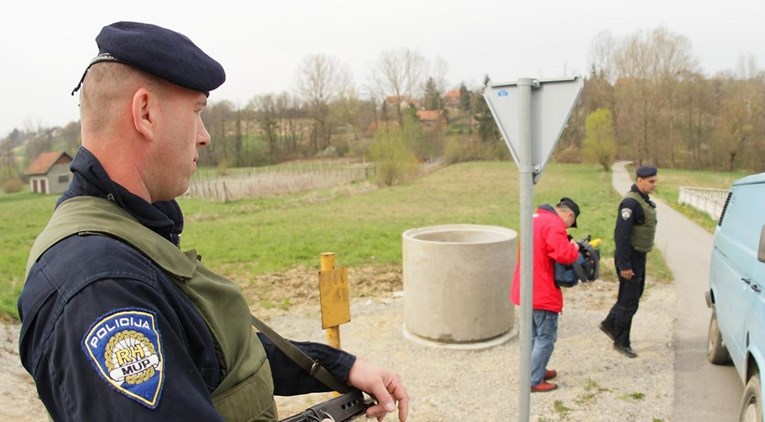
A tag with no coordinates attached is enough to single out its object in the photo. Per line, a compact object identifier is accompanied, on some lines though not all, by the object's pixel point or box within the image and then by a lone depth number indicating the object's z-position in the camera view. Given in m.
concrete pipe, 6.22
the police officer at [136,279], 1.00
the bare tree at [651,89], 53.25
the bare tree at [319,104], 66.88
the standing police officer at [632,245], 5.92
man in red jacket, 5.16
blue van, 3.63
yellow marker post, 4.61
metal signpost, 3.87
